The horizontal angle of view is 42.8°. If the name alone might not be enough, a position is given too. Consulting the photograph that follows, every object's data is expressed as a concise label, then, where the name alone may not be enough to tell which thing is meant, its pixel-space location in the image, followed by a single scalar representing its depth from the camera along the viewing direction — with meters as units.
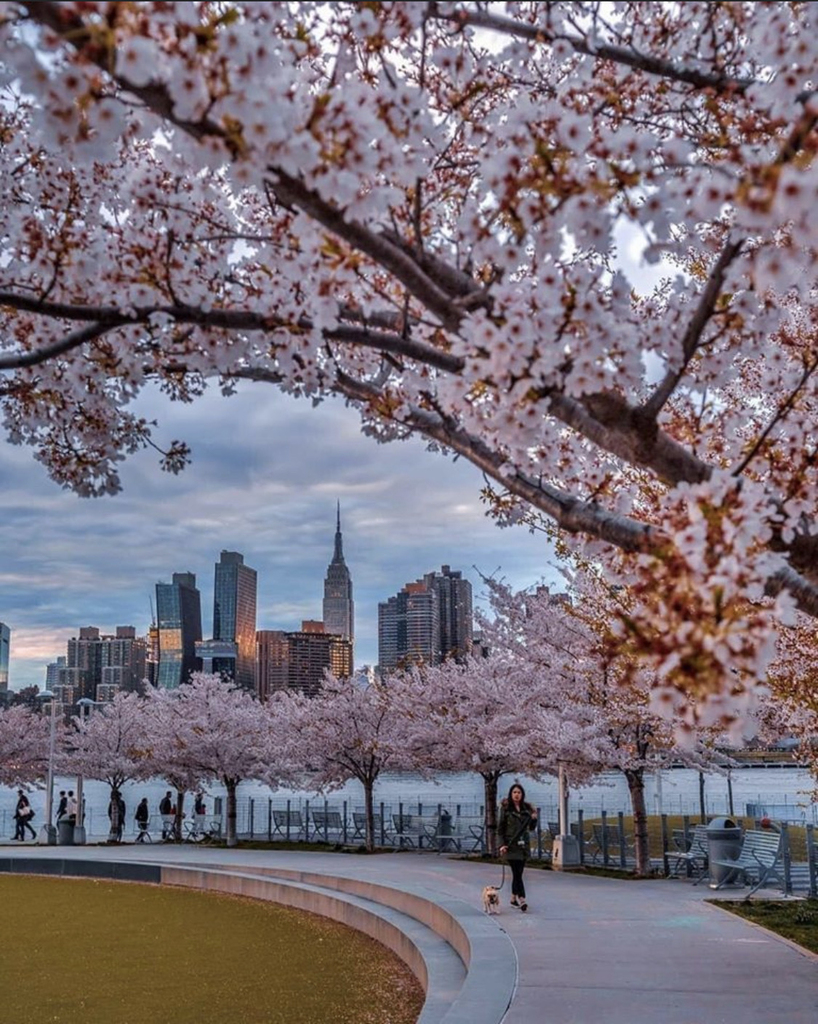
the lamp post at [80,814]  30.95
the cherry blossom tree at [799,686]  9.02
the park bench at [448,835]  23.48
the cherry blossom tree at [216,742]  31.33
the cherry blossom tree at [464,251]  3.27
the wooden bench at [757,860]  13.02
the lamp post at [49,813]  31.12
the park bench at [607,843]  18.05
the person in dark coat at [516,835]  12.66
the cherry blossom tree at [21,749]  42.97
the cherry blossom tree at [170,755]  32.19
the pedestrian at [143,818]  31.94
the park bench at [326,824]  28.24
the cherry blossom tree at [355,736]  26.42
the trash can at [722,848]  14.80
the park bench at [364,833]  26.54
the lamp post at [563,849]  18.56
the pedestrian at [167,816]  32.84
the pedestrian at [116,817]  32.06
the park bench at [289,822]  29.14
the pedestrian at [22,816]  33.69
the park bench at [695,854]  15.95
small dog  12.04
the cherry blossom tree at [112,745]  35.84
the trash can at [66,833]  30.94
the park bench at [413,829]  25.22
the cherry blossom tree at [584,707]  15.94
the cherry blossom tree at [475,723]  20.28
